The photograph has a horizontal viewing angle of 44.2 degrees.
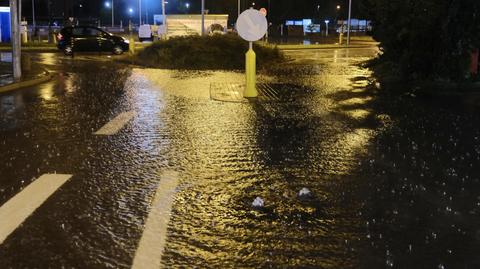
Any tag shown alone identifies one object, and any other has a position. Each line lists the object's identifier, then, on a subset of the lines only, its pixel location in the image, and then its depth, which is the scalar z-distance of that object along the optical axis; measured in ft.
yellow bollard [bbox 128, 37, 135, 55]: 102.06
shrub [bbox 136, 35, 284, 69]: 82.48
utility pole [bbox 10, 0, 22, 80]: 57.16
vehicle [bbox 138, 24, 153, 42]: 154.30
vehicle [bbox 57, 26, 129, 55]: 102.12
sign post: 44.04
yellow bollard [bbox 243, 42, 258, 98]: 44.55
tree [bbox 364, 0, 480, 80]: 54.80
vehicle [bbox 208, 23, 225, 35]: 131.03
